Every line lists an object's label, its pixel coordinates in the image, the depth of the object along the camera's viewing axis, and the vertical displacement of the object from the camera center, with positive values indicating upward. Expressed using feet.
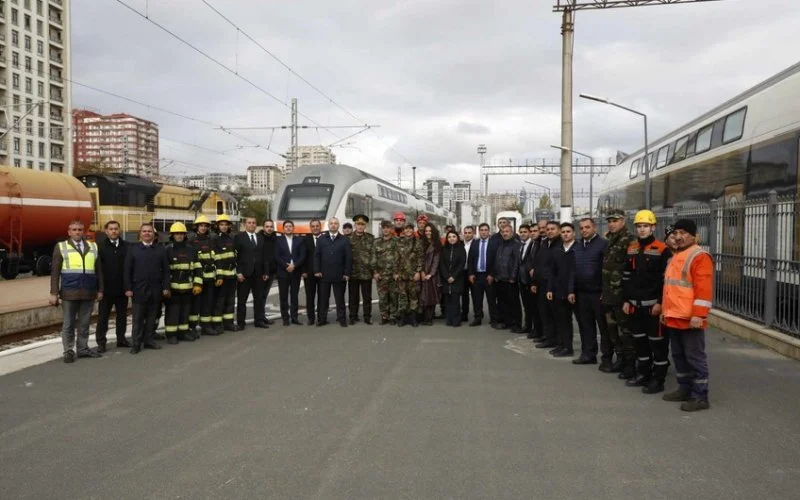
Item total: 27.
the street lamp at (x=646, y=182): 59.41 +5.36
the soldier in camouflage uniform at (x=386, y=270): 38.06 -1.90
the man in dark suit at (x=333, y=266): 37.81 -1.67
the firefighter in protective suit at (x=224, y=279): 34.53 -2.24
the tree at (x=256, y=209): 247.42 +11.94
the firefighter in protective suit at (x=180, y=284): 31.78 -2.36
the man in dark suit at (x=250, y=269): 36.40 -1.82
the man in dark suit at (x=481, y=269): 37.27 -1.81
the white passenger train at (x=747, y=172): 31.61 +4.34
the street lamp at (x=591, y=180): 140.09 +14.62
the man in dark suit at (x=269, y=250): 37.91 -0.74
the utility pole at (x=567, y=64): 57.88 +16.06
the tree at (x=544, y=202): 302.49 +18.20
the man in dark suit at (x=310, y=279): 38.60 -2.51
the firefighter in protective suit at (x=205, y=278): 33.50 -2.16
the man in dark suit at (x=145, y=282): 29.60 -2.12
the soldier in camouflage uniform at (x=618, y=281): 23.71 -1.57
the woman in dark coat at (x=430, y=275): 37.76 -2.17
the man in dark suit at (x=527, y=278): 33.14 -2.07
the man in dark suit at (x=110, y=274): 29.25 -1.72
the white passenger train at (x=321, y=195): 65.72 +4.52
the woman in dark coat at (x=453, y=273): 37.70 -2.05
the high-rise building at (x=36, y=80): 219.61 +58.10
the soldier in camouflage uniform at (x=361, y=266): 38.73 -1.74
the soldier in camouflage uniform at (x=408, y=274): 37.65 -2.15
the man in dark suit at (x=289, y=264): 38.19 -1.58
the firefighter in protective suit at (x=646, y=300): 21.89 -2.13
